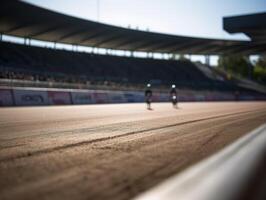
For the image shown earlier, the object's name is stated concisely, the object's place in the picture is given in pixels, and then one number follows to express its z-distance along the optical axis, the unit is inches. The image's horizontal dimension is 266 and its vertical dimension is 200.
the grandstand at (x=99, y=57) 1860.2
